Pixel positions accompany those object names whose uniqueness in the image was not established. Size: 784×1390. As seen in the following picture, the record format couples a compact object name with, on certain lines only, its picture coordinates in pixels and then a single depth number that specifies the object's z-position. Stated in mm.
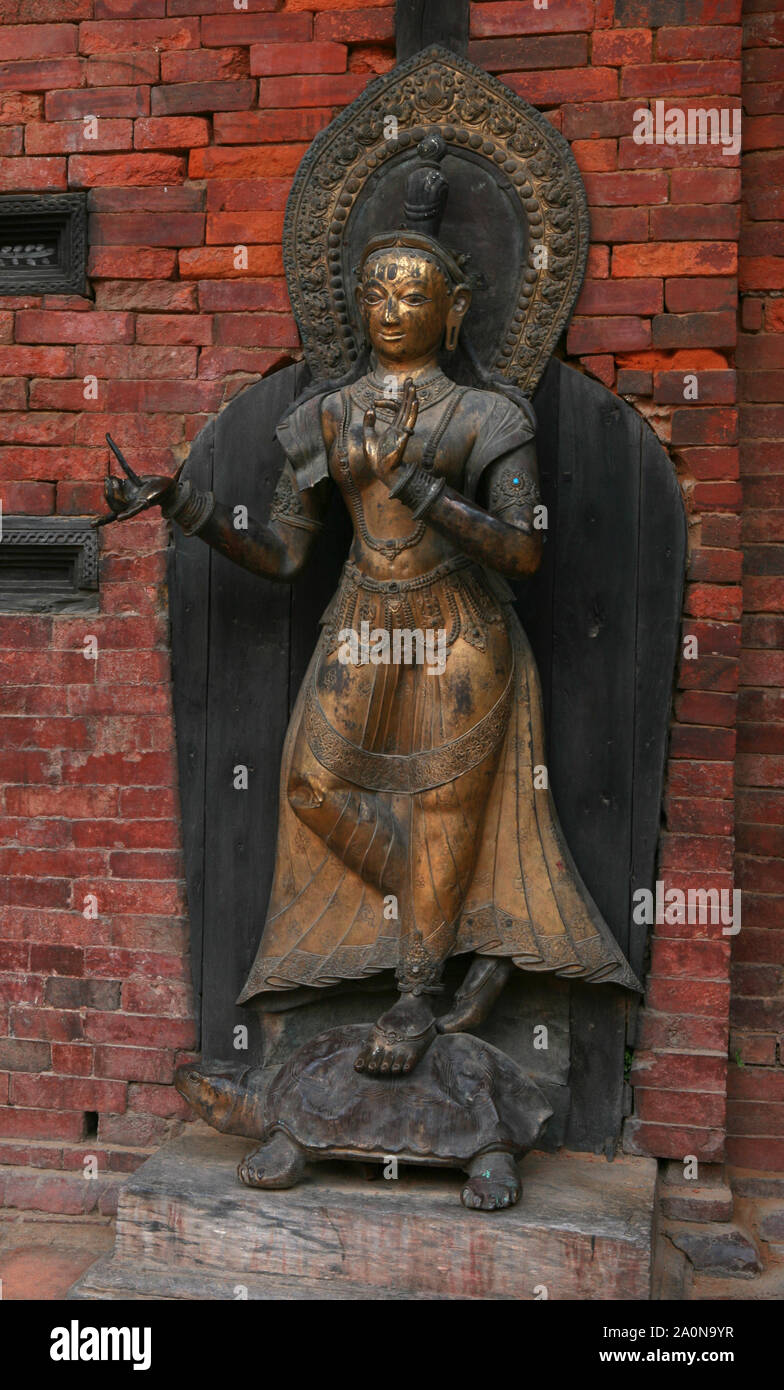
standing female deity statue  3551
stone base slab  3258
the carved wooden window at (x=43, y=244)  4004
